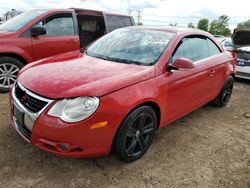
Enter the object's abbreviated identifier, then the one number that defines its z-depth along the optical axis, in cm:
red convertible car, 179
